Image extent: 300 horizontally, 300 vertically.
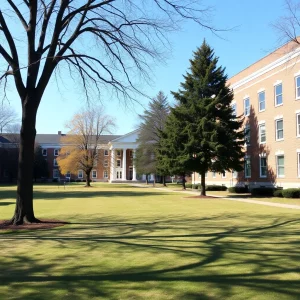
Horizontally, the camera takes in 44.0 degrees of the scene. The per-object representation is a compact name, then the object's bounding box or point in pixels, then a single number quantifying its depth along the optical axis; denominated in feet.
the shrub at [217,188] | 142.92
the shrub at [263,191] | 106.93
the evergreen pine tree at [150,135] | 183.93
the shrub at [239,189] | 126.31
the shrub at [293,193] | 93.04
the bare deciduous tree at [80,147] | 191.31
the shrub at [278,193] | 98.44
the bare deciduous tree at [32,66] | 43.34
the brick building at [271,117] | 102.53
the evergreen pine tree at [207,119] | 101.14
